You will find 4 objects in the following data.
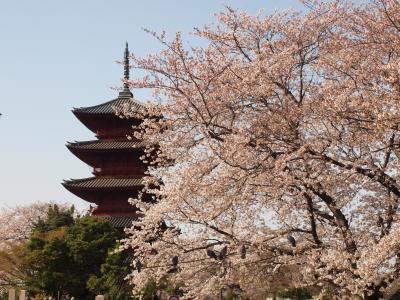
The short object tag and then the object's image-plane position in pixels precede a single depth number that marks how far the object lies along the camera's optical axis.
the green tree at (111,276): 26.31
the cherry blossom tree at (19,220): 58.06
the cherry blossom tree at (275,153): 11.95
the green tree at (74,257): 30.22
